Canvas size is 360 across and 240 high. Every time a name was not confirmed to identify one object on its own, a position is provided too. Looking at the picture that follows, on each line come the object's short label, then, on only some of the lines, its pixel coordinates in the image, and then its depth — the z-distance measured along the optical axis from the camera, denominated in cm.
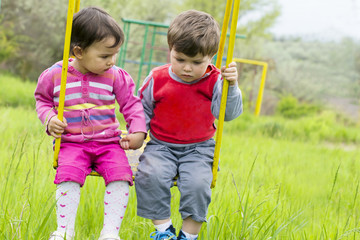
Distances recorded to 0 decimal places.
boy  237
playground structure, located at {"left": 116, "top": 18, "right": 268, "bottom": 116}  865
